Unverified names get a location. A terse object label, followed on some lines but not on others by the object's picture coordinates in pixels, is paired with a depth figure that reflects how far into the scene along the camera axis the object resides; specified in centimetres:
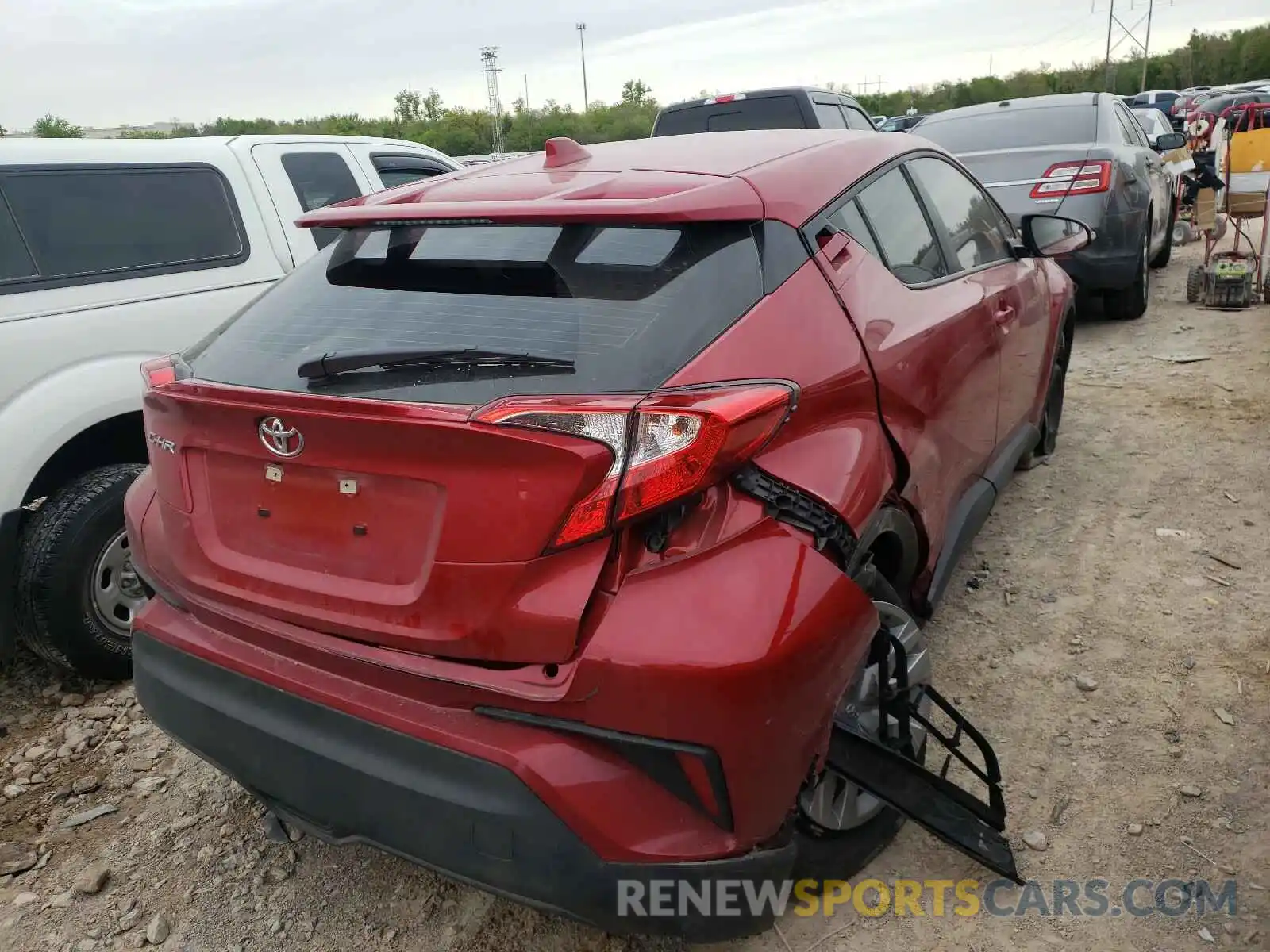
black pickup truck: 920
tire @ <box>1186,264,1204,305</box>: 775
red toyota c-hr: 168
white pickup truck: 326
